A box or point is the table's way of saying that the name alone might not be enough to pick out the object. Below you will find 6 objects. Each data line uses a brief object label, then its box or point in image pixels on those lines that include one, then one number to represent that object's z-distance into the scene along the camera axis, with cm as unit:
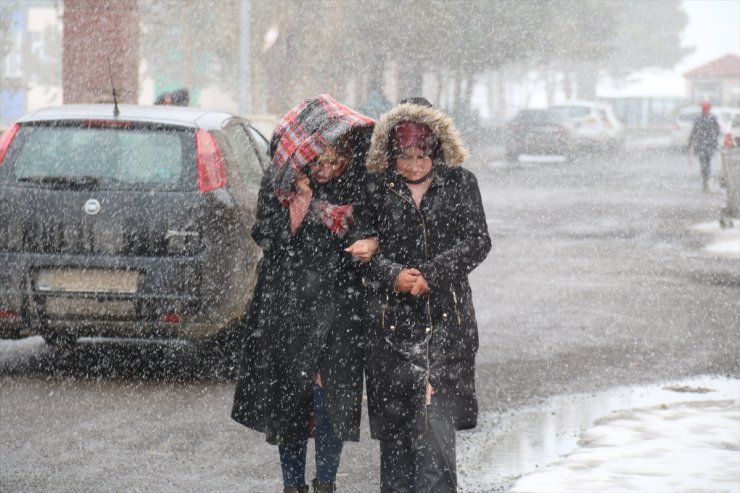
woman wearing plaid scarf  964
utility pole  5488
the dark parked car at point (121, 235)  1512
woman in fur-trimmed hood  942
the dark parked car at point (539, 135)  7547
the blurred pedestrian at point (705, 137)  5527
